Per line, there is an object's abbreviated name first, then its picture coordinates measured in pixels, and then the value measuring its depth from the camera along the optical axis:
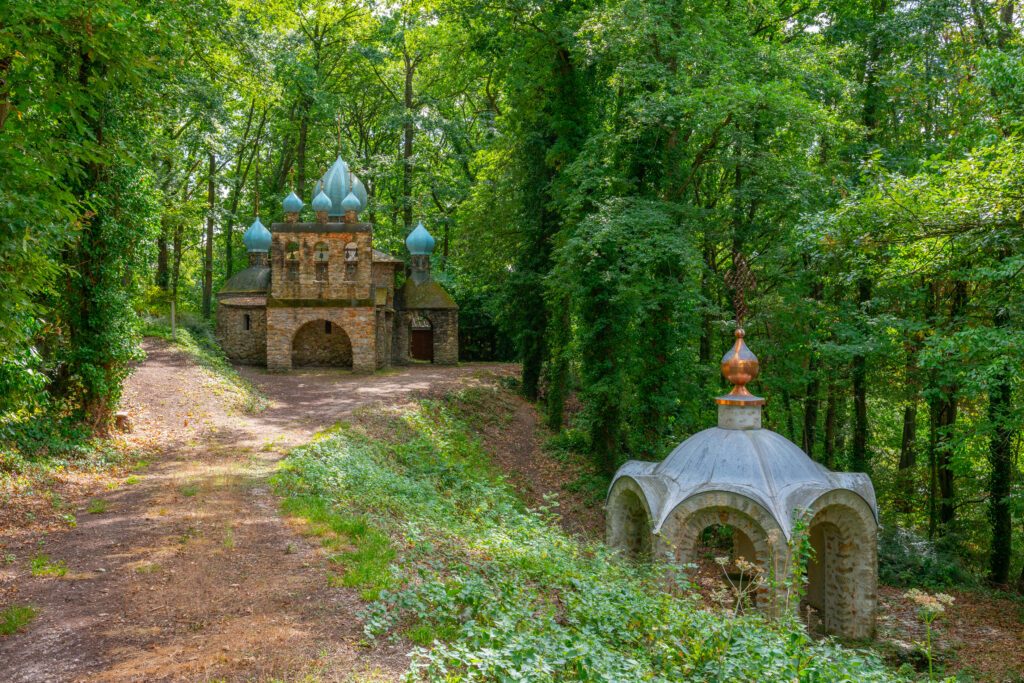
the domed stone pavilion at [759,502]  10.08
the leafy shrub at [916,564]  14.06
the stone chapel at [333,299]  24.56
